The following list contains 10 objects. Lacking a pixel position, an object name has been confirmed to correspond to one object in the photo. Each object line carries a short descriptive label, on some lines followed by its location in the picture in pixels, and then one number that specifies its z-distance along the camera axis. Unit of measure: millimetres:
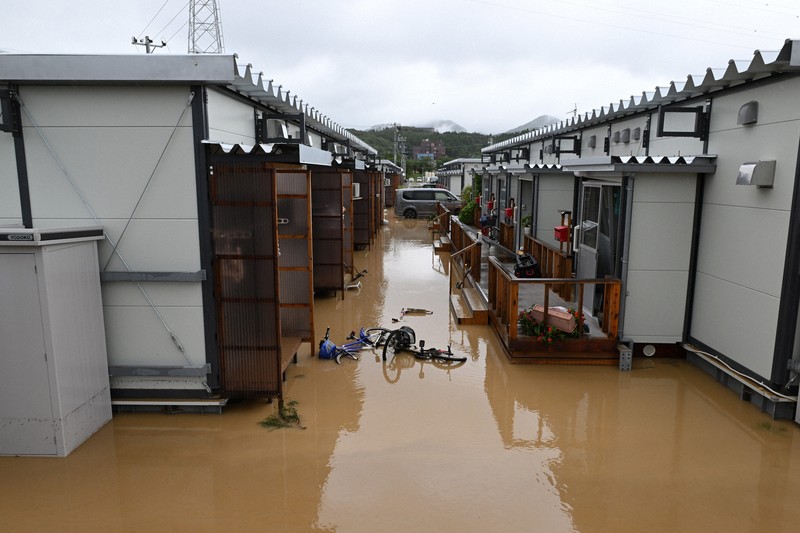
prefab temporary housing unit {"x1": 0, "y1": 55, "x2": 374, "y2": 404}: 4859
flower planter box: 6770
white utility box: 4371
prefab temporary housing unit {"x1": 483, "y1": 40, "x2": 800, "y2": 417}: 5203
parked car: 27875
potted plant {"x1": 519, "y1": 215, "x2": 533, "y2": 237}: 12492
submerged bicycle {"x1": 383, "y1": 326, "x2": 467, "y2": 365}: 6945
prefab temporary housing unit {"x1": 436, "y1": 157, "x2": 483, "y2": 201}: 31141
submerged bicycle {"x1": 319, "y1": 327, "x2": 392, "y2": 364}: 6980
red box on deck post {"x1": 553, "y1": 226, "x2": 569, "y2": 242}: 9242
